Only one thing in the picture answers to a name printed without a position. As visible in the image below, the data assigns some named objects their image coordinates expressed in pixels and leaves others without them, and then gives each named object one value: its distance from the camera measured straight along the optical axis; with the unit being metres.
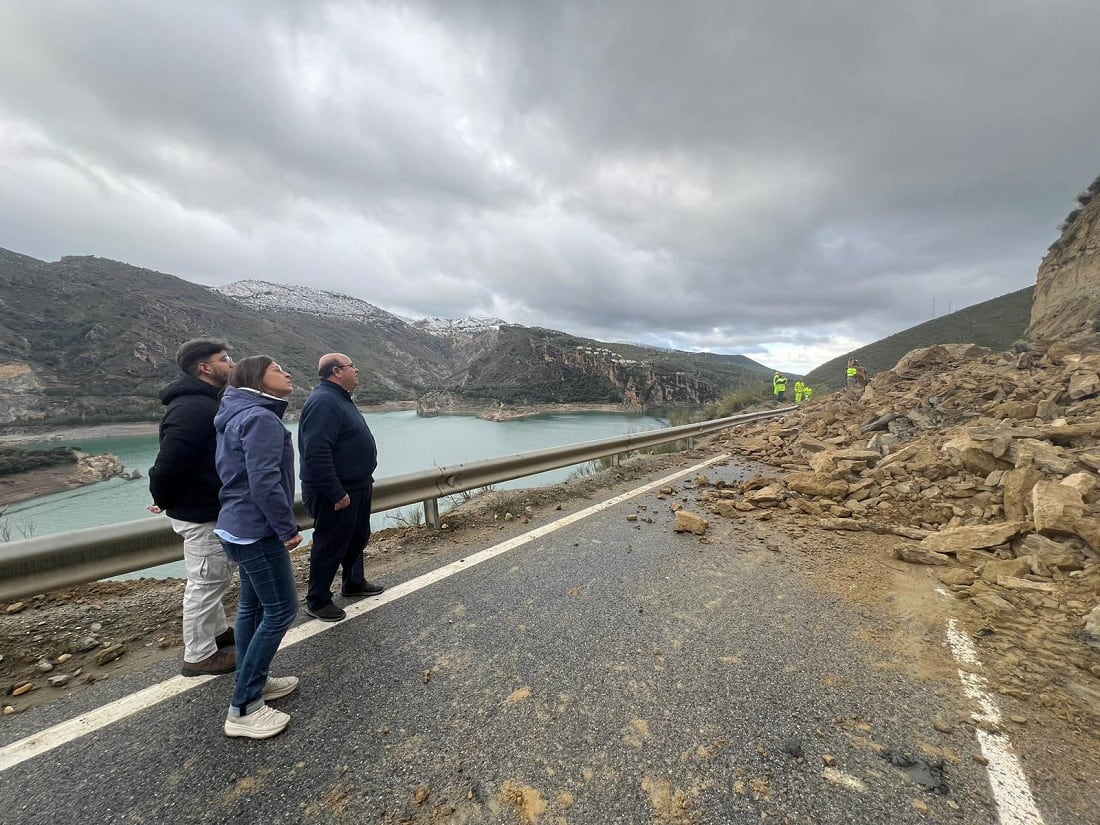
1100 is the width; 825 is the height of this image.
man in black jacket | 2.20
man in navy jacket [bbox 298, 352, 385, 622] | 2.77
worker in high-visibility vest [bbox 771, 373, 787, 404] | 17.44
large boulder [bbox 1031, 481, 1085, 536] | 3.03
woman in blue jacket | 1.92
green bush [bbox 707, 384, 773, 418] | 17.95
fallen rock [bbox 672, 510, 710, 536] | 4.11
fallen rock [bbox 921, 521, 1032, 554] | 3.29
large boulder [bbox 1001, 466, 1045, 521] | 3.46
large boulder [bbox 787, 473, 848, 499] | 4.91
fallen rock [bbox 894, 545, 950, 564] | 3.36
